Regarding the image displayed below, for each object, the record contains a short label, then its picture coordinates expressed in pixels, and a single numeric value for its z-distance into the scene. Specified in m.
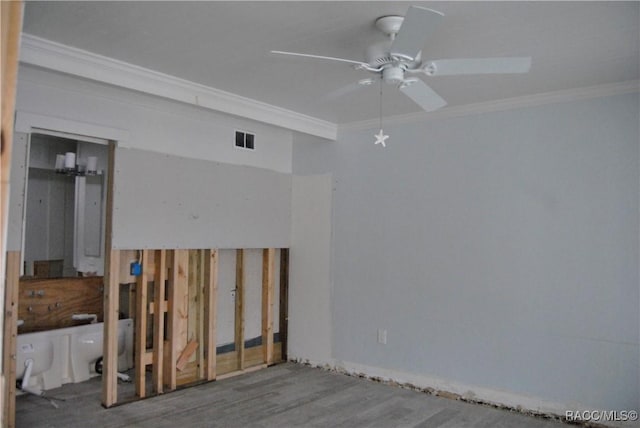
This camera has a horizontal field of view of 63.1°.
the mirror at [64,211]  5.60
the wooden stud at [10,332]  3.41
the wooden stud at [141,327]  4.30
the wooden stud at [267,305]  5.46
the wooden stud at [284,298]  5.65
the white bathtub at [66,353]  4.39
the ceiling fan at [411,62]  2.24
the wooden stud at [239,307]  5.20
